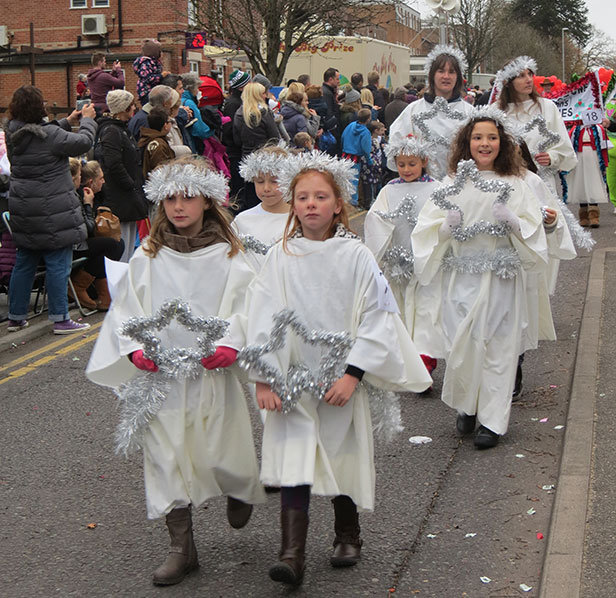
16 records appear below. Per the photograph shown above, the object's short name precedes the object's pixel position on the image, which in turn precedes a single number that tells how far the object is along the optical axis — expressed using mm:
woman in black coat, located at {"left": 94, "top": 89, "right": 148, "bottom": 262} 10414
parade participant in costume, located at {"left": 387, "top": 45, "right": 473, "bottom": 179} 7691
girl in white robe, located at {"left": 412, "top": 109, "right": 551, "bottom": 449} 5887
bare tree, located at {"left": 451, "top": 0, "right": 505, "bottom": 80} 61562
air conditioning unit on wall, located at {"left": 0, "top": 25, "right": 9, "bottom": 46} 40278
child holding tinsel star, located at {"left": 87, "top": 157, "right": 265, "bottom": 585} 4176
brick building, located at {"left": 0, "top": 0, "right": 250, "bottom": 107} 37500
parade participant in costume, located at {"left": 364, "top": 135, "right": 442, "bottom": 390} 6828
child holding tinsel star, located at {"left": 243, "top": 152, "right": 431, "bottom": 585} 3977
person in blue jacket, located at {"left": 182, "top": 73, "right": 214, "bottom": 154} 12172
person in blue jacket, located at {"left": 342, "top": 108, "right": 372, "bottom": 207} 17250
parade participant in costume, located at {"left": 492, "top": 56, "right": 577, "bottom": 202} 8625
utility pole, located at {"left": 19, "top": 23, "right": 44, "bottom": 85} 27689
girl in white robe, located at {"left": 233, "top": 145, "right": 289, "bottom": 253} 5684
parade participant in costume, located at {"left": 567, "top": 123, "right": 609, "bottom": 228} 14867
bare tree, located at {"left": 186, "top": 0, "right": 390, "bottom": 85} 23484
